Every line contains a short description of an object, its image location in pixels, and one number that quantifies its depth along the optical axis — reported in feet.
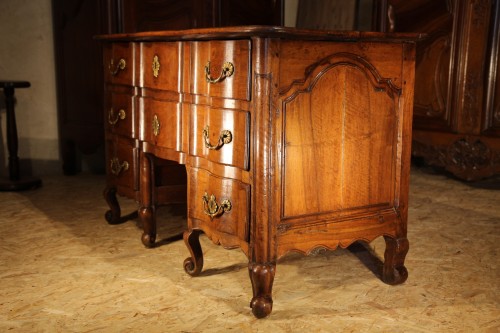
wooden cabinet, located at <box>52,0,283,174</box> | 12.88
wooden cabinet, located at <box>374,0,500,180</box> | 12.60
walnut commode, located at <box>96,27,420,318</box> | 6.35
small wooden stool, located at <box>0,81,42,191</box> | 12.70
